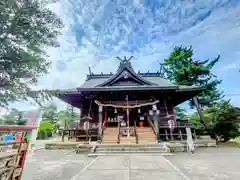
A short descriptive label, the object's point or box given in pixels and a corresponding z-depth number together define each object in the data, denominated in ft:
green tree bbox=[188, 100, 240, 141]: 29.89
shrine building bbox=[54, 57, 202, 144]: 29.12
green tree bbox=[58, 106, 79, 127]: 87.33
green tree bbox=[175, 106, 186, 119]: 74.13
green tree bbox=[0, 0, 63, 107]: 19.38
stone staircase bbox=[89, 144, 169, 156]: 21.86
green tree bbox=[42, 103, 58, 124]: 88.69
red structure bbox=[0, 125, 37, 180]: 6.26
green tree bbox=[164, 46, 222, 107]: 42.93
